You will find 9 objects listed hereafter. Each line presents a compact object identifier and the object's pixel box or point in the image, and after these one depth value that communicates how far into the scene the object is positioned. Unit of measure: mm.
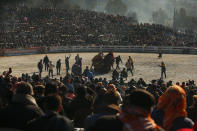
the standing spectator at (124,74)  49168
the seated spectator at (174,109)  9026
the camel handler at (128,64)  53849
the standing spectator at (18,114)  9857
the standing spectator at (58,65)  54451
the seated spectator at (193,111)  12509
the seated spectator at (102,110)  9336
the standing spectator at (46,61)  56912
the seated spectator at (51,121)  8413
